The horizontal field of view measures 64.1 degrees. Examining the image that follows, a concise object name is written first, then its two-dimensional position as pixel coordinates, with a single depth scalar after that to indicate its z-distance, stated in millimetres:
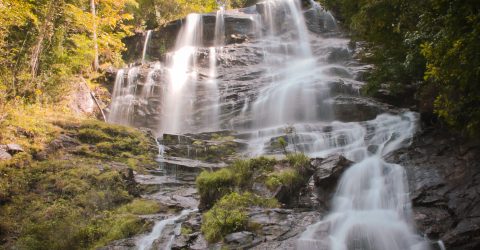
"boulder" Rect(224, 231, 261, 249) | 7746
